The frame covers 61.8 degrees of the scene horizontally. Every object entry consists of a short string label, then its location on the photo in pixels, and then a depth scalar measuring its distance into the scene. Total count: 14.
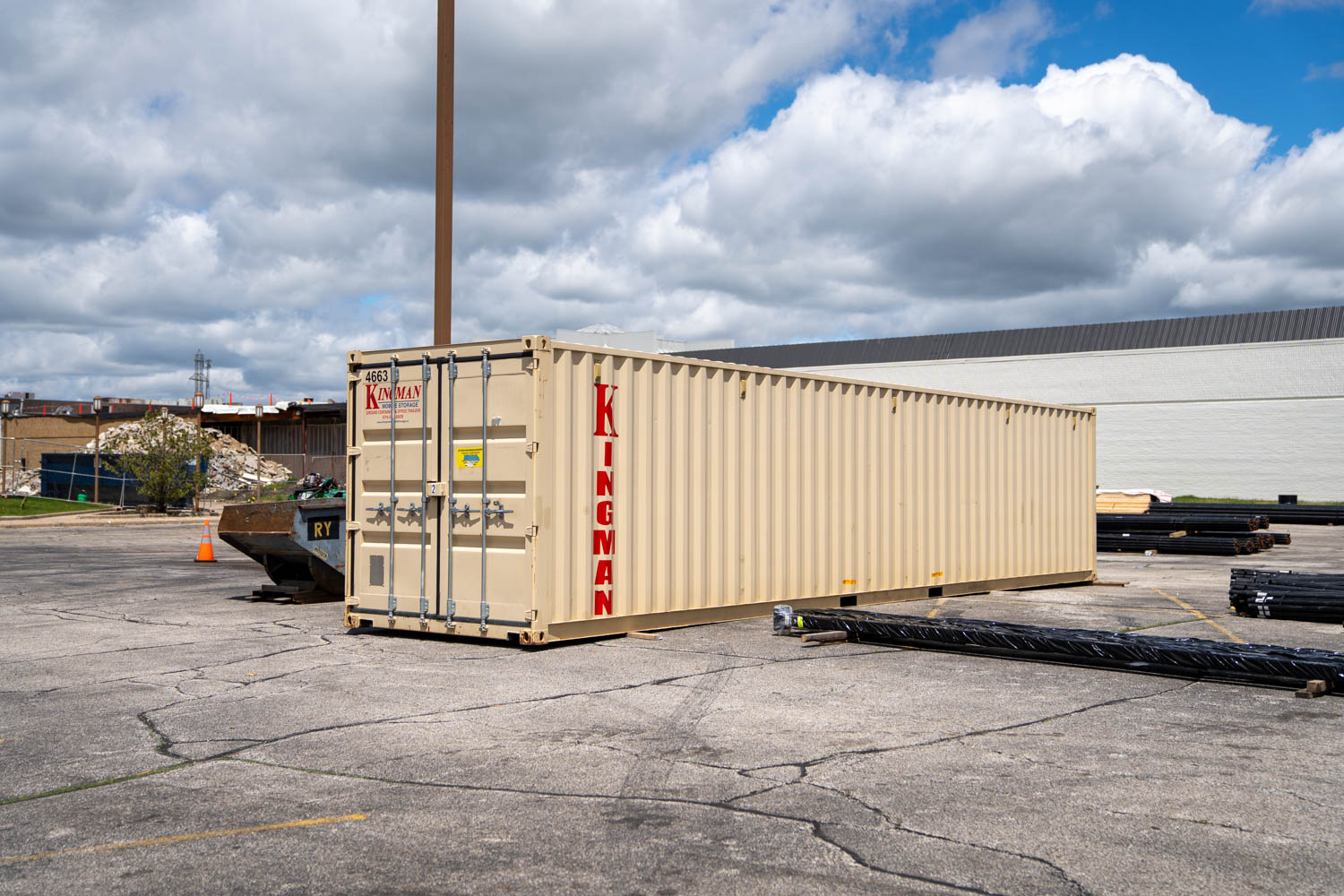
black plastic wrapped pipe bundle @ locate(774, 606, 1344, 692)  8.70
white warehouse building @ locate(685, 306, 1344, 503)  45.56
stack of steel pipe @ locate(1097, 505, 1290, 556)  24.73
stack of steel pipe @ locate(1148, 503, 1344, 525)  33.75
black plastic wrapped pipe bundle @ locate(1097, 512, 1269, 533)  26.50
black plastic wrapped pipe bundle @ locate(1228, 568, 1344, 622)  12.87
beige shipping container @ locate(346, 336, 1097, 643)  10.52
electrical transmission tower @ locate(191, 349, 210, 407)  87.32
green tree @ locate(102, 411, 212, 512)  37.50
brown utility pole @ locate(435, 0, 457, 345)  16.34
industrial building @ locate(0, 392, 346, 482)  48.00
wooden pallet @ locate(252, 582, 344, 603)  14.38
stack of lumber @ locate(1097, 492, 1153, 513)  35.88
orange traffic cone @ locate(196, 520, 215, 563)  21.08
